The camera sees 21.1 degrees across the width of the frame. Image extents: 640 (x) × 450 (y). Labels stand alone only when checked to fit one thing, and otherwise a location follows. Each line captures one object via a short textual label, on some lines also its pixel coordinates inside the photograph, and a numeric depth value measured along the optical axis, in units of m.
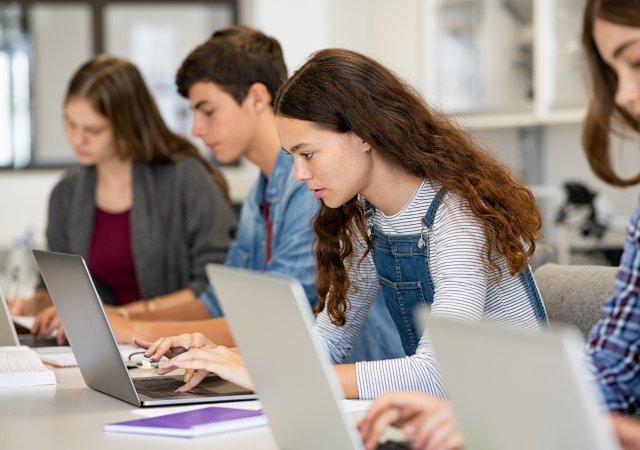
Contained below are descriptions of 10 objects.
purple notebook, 1.97
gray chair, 2.32
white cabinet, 4.46
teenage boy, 2.64
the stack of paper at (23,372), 2.33
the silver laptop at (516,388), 1.28
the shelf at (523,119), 4.41
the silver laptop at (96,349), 2.14
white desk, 1.95
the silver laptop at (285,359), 1.73
